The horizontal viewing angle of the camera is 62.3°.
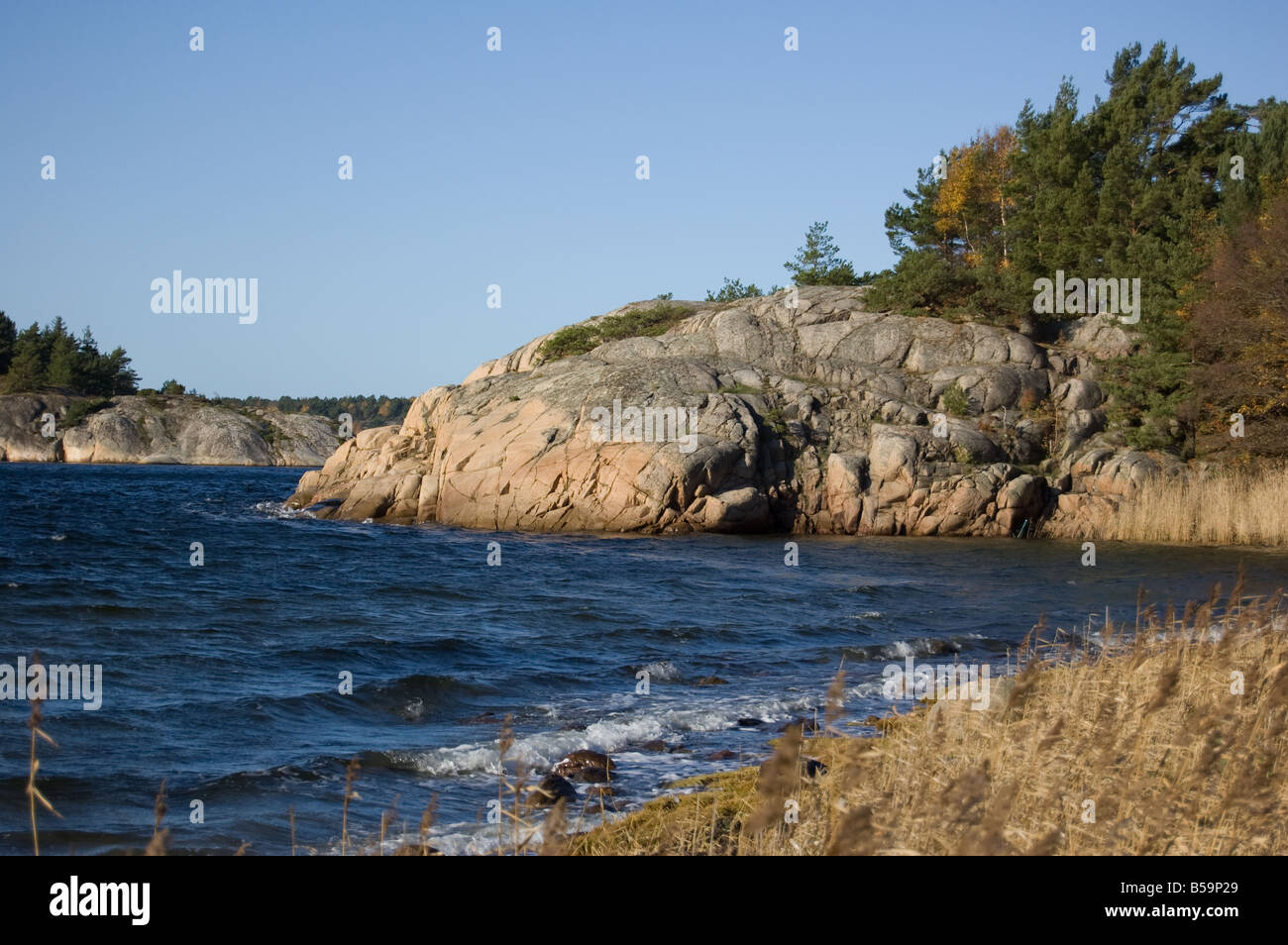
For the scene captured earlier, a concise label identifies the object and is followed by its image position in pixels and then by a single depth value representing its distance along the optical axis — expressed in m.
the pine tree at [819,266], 48.59
